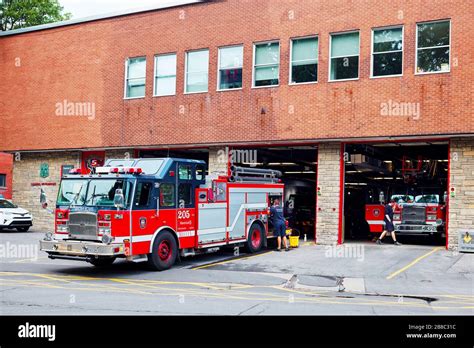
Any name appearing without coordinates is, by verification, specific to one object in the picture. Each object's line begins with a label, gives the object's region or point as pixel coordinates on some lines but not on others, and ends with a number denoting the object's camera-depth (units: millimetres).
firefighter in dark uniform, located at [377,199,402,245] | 22000
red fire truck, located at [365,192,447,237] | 22094
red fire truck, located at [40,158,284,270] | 13773
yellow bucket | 21062
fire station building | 19938
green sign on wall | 29062
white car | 27219
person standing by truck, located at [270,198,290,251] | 19969
